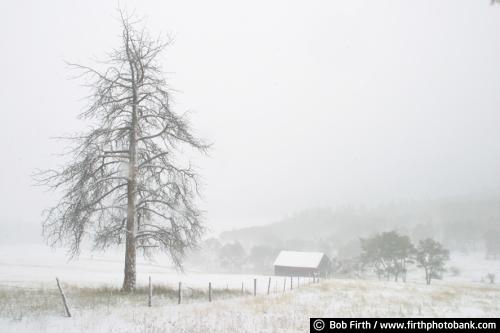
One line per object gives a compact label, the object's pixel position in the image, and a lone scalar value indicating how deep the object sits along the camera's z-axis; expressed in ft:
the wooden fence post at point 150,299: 46.03
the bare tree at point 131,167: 52.75
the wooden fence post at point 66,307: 39.50
